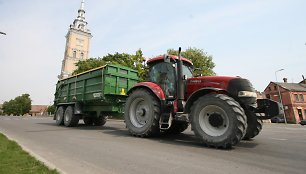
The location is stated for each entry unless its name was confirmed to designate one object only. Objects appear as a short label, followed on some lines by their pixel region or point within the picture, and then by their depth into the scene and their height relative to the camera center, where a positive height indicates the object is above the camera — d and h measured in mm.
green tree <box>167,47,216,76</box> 32781 +9751
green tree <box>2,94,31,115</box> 87794 +8607
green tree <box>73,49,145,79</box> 27062 +10007
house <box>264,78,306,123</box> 45406 +4584
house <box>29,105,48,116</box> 113375 +9307
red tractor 5734 +572
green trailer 10055 +1543
